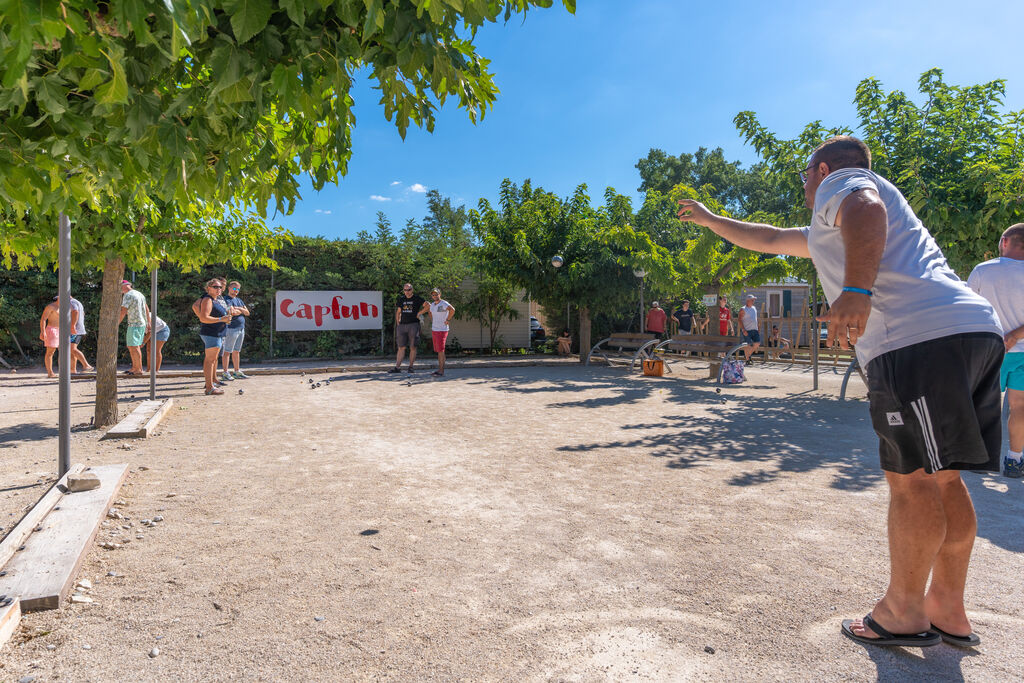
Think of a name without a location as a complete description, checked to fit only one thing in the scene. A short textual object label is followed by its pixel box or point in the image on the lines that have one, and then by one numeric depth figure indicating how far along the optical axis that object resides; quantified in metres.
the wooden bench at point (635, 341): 13.86
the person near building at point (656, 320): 15.86
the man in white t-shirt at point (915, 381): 2.06
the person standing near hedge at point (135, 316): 10.41
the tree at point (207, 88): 1.51
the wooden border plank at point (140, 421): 5.91
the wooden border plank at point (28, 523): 2.75
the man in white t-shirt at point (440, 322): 13.04
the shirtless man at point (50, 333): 11.27
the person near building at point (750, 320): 14.01
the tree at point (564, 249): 16.05
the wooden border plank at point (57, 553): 2.43
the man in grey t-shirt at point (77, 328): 10.89
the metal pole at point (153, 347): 7.71
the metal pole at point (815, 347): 9.71
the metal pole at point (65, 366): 4.09
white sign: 16.38
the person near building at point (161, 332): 11.12
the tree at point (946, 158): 7.23
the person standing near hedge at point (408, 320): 13.35
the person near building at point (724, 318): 19.27
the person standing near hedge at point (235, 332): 10.80
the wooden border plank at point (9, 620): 2.15
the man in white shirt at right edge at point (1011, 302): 4.20
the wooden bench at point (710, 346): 11.59
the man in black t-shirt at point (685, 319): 17.75
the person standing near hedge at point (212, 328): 9.48
